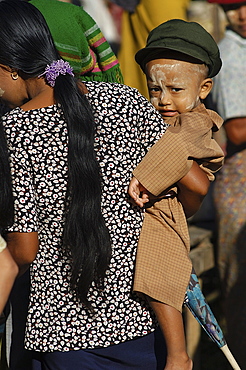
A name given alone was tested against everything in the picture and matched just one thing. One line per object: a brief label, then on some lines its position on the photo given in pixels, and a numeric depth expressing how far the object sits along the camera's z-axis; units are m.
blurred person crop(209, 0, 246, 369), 7.58
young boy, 6.31
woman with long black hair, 6.22
